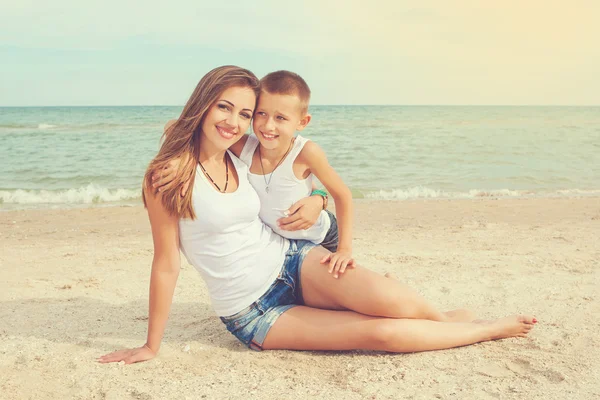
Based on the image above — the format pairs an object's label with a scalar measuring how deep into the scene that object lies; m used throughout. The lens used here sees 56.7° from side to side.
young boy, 3.49
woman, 3.23
